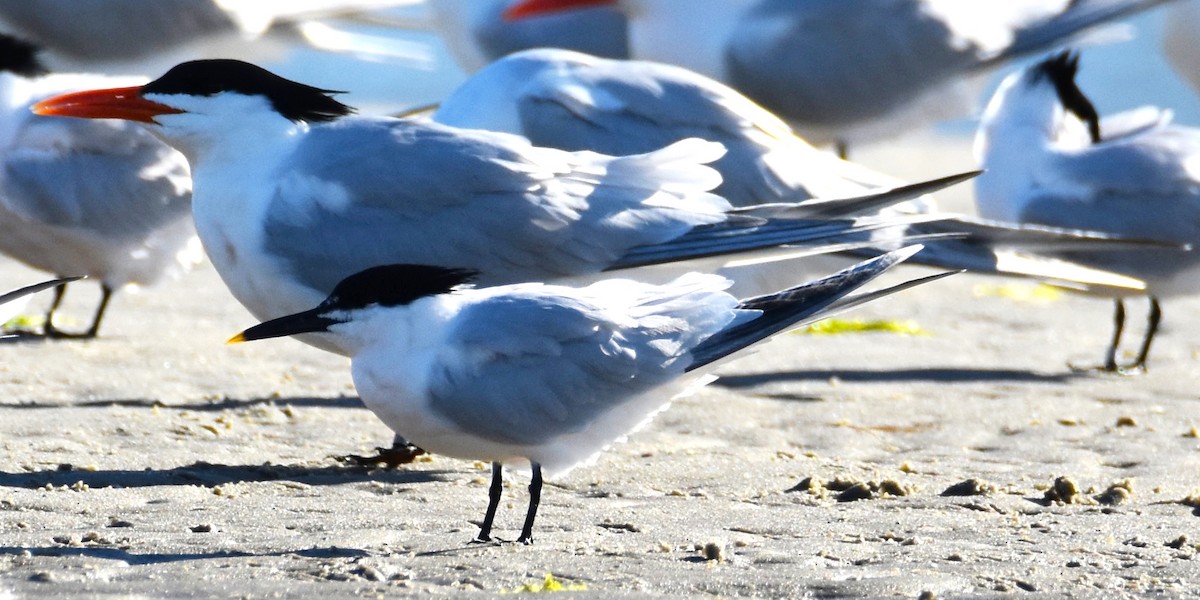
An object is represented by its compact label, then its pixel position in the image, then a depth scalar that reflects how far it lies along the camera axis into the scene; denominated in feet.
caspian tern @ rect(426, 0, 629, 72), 47.60
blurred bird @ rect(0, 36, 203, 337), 32.68
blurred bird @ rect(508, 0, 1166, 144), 41.65
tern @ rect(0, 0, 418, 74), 46.21
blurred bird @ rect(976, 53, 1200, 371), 34.71
